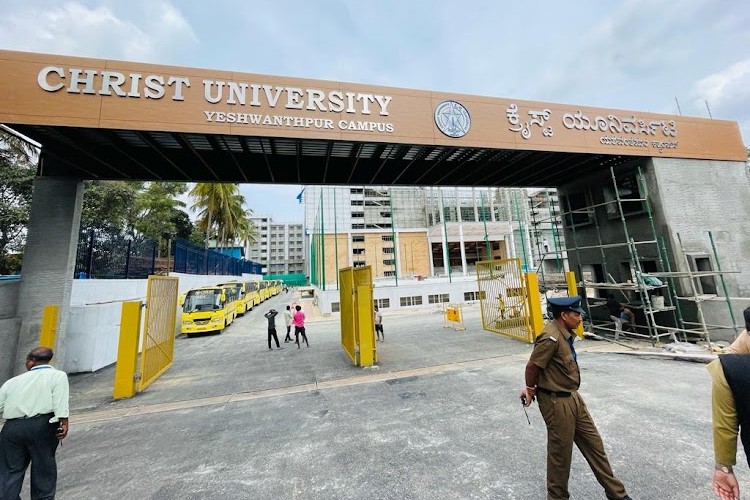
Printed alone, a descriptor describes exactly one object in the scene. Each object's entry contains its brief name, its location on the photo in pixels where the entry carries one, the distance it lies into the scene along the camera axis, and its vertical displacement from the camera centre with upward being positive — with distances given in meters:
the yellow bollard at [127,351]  6.77 -1.04
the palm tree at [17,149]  17.02 +9.37
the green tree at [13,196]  17.77 +7.19
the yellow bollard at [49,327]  6.85 -0.40
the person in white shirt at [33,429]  2.99 -1.19
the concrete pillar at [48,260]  7.21 +1.20
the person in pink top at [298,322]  11.45 -1.04
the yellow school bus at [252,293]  25.75 +0.34
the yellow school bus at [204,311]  14.75 -0.54
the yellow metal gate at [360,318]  8.12 -0.77
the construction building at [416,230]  43.97 +8.39
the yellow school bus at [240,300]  20.59 -0.17
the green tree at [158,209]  29.89 +9.39
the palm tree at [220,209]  30.27 +9.42
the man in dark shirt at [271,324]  11.04 -1.03
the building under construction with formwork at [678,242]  8.98 +0.88
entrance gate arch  6.31 +3.96
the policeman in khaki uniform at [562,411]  2.80 -1.25
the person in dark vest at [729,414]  1.91 -0.93
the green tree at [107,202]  22.22 +7.83
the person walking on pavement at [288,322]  12.71 -1.20
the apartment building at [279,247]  111.49 +17.86
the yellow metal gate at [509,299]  10.05 -0.71
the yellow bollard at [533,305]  9.91 -0.84
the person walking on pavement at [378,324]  11.75 -1.35
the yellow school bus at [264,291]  33.59 +0.58
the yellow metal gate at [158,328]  7.42 -0.70
